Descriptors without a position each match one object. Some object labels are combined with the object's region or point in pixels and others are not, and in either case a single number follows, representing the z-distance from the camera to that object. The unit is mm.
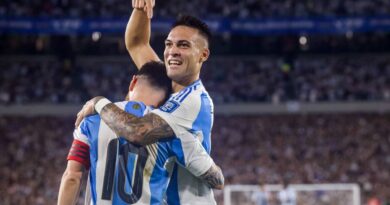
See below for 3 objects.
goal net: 30483
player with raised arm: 6613
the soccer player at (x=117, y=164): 6557
